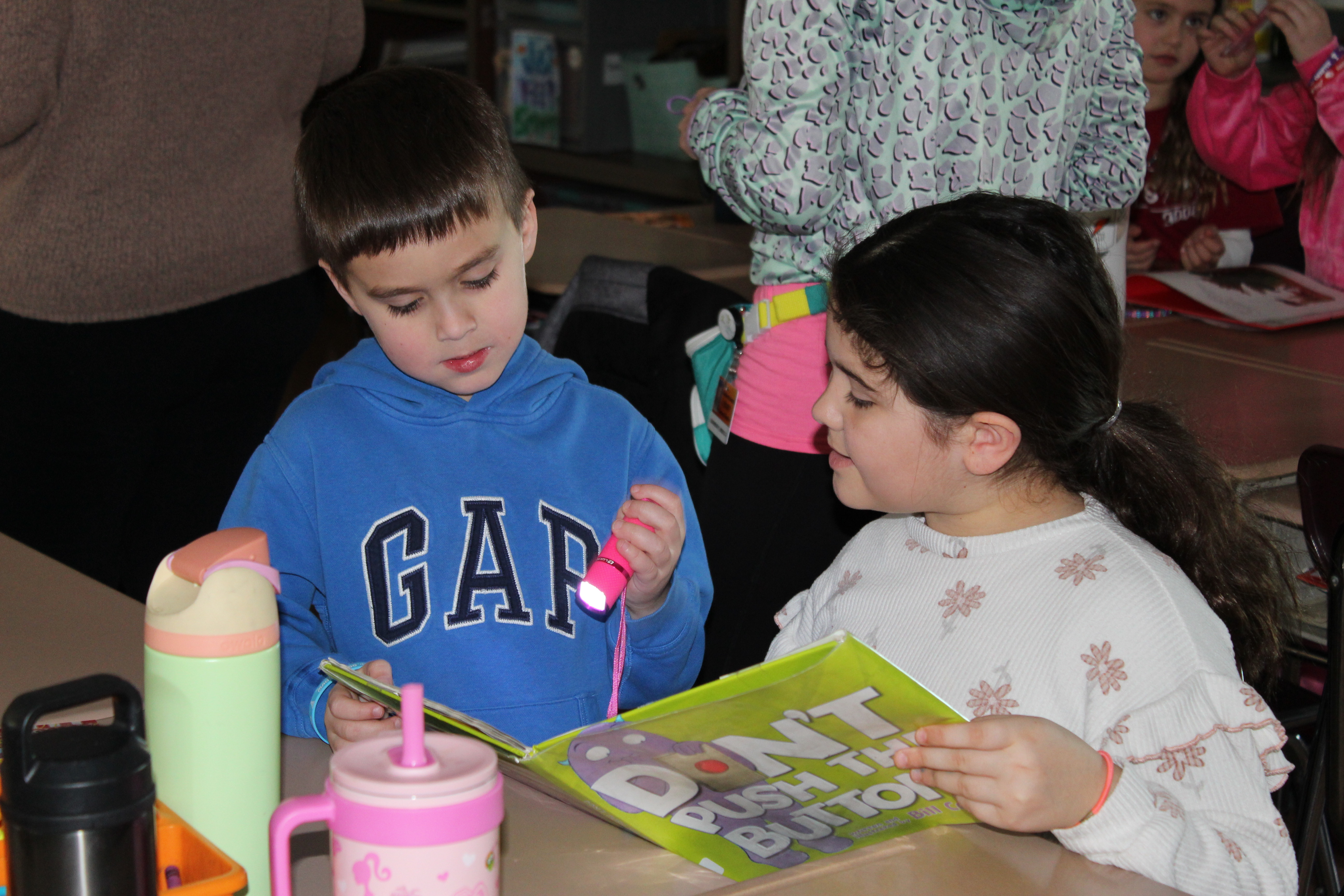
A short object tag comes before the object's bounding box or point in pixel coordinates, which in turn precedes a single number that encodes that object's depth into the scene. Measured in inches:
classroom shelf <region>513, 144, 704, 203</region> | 153.5
